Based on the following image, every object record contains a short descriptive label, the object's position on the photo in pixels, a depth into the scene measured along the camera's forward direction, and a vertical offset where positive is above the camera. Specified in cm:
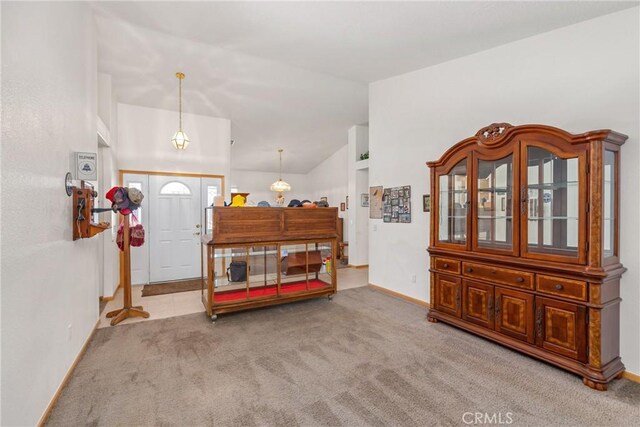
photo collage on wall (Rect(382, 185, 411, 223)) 468 +13
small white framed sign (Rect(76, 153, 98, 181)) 281 +44
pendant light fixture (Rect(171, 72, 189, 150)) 477 +117
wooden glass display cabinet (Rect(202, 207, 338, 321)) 384 -60
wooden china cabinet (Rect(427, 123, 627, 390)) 244 -31
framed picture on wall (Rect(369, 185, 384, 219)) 520 +18
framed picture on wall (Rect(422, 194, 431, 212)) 434 +13
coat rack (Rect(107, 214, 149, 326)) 389 -101
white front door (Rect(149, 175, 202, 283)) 569 -30
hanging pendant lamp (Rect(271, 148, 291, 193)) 896 +79
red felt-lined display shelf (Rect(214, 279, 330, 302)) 406 -114
